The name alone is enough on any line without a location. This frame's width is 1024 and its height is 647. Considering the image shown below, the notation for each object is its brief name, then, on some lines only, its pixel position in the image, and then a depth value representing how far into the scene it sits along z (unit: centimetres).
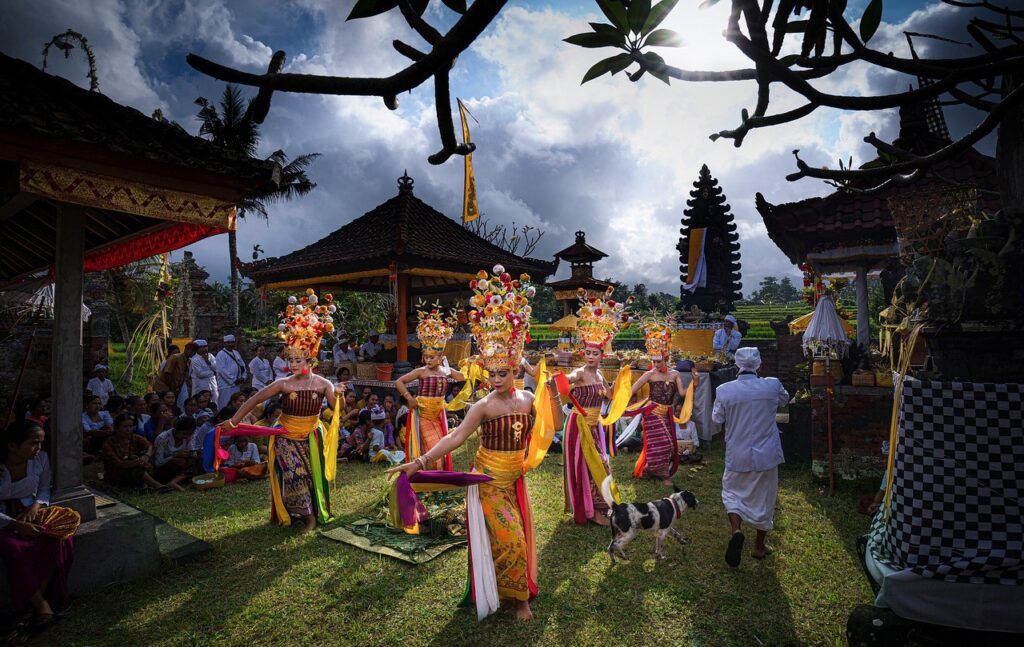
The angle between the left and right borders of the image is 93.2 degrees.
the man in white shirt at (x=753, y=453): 449
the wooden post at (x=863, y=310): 903
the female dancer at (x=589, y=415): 547
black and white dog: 450
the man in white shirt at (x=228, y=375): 988
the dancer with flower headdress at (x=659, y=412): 697
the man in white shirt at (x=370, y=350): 1381
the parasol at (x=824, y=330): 825
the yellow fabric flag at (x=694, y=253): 1565
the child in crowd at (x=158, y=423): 759
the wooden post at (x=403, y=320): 1243
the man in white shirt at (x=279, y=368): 1065
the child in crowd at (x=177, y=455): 702
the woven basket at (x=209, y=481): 693
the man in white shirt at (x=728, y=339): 1115
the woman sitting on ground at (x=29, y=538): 356
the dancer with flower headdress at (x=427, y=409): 675
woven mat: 473
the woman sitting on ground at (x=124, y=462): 667
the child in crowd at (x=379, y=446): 802
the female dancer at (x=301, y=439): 550
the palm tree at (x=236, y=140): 1888
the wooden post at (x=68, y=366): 414
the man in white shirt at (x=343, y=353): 1384
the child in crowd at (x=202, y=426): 740
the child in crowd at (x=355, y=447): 829
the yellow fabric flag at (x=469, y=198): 1645
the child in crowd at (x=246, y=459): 748
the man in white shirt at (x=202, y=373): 938
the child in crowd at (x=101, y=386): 895
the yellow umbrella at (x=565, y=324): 1832
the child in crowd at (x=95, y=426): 736
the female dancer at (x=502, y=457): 364
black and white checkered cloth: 208
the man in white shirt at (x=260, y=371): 1076
